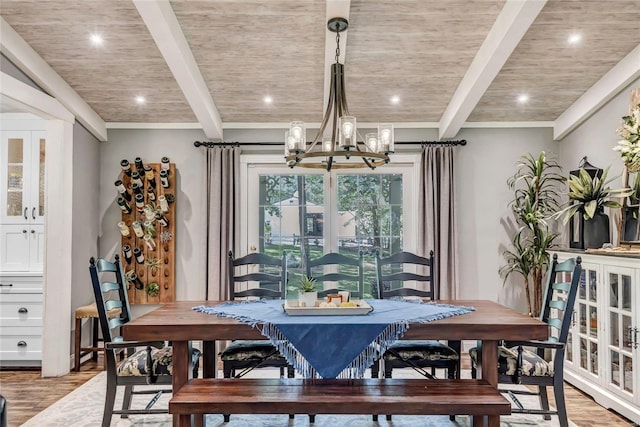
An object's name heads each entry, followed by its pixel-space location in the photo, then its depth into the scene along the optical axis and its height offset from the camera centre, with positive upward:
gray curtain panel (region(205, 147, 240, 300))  4.80 +0.16
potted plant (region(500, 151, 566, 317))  4.43 +0.04
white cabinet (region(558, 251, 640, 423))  3.03 -0.76
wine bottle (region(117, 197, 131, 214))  4.81 +0.24
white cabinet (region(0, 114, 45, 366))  4.53 +0.35
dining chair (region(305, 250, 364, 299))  3.53 -0.27
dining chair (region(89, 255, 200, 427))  2.71 -0.80
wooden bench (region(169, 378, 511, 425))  2.21 -0.82
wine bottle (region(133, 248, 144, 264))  4.83 -0.28
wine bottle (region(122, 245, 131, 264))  4.78 -0.24
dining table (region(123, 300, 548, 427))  2.42 -0.53
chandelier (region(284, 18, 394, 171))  2.55 +0.52
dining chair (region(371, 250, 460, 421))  2.94 -0.82
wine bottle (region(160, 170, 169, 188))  4.85 +0.52
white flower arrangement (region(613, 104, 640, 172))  3.25 +0.59
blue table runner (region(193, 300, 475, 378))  2.38 -0.58
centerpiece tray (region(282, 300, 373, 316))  2.66 -0.47
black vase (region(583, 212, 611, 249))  3.71 -0.03
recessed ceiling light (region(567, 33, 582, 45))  3.50 +1.42
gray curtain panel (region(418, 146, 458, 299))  4.75 +0.14
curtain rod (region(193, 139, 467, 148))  4.88 +0.88
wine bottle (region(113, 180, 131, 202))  4.79 +0.39
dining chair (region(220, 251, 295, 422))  2.97 -0.75
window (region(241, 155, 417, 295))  5.04 +0.18
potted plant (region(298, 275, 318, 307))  2.77 -0.39
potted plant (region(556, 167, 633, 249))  3.65 +0.18
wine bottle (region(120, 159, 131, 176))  4.82 +0.64
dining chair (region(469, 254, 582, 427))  2.66 -0.79
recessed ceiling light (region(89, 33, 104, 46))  3.56 +1.45
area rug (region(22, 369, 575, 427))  3.05 -1.28
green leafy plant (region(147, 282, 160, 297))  4.89 -0.63
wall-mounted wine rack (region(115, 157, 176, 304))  4.87 -0.06
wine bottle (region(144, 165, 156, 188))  4.90 +0.55
